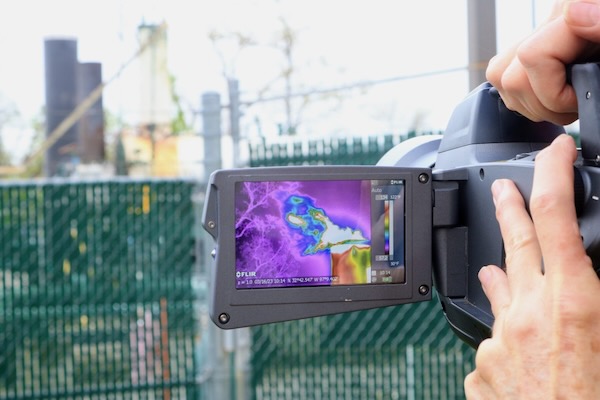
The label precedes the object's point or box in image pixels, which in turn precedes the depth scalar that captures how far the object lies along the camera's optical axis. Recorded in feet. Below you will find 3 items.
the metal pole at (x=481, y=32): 10.71
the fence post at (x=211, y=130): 11.74
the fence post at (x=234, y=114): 11.62
